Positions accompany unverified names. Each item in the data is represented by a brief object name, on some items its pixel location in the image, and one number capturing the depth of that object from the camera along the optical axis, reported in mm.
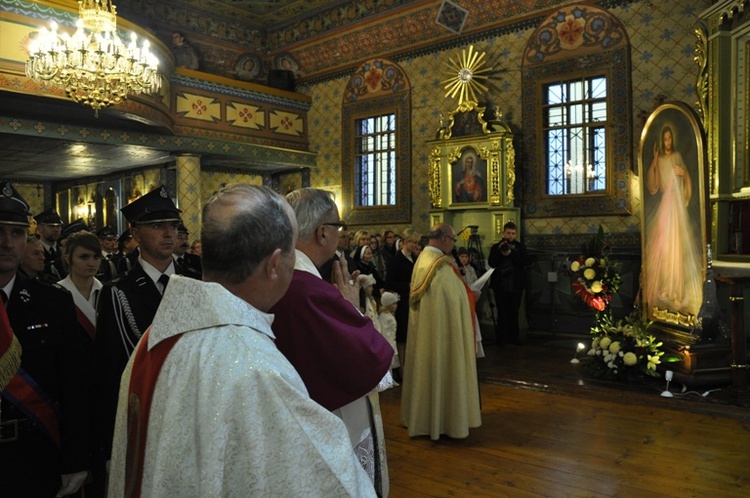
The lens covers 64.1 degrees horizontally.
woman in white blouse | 3248
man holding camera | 9258
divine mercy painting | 6195
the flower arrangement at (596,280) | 7535
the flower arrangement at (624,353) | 6426
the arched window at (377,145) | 11992
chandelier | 6902
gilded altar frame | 10141
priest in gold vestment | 4867
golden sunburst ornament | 10680
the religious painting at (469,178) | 10484
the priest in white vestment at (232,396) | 1093
